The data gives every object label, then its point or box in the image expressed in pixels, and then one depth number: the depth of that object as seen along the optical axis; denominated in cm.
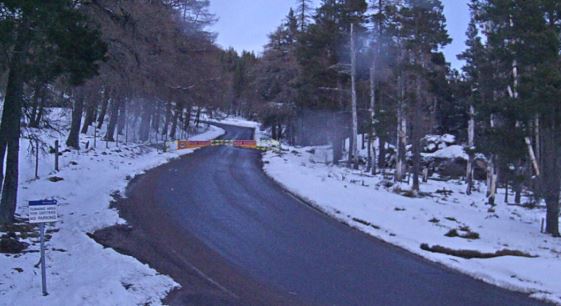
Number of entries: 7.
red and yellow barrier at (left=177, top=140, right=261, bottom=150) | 4997
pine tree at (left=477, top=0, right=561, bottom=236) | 1797
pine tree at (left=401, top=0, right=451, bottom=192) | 2863
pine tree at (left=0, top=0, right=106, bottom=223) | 1230
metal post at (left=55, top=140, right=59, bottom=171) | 2178
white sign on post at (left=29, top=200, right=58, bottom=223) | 848
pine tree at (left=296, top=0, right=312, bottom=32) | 5287
